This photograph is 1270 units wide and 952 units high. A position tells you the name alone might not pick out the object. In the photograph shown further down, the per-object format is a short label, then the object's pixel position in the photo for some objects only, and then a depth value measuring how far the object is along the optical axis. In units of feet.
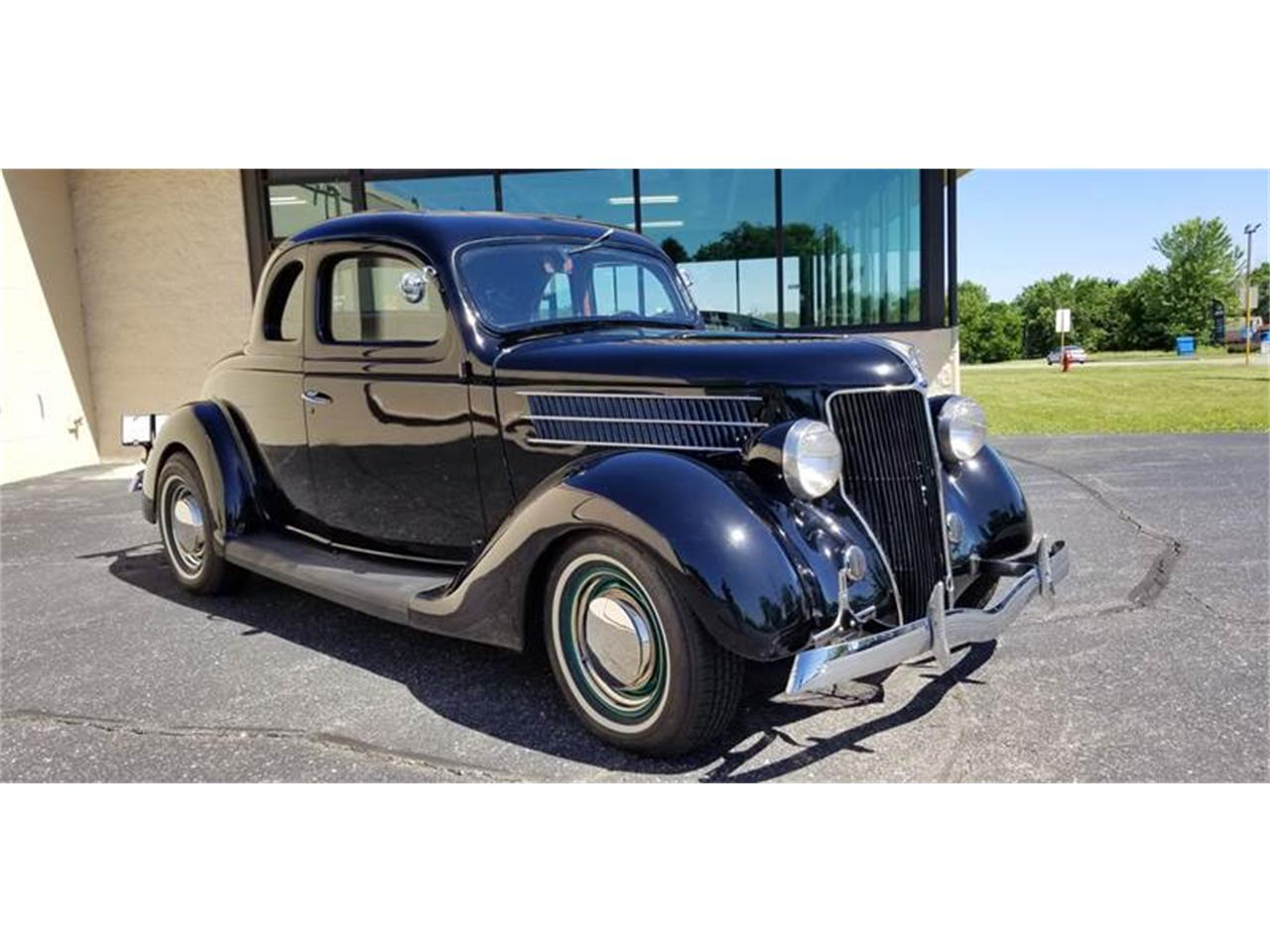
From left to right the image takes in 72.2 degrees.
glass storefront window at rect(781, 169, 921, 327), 30.78
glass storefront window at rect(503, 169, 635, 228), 31.40
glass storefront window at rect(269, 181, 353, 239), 33.42
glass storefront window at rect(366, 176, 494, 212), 32.25
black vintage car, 8.53
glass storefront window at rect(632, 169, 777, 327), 30.81
